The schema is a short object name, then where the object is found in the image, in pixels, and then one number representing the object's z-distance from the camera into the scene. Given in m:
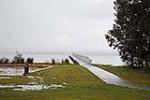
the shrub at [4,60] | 32.23
